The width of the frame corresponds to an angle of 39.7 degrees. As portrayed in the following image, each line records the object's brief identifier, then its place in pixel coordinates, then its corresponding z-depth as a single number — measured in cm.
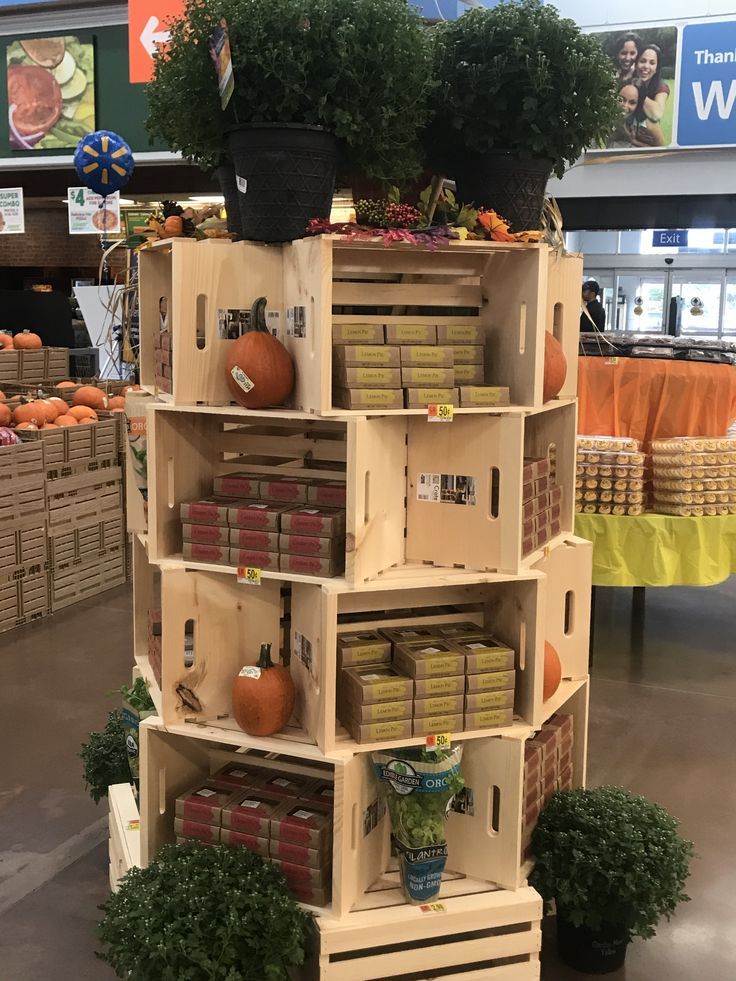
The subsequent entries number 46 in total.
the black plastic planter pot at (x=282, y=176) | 244
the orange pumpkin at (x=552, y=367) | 284
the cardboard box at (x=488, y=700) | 262
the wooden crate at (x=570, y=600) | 309
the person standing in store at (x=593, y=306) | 813
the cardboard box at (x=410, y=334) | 255
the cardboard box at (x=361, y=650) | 264
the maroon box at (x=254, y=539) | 259
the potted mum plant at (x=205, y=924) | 228
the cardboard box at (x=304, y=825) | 255
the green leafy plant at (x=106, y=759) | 338
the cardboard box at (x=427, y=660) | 256
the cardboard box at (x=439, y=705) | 257
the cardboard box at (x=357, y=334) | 250
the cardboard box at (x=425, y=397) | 252
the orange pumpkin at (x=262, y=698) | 254
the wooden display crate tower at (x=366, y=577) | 249
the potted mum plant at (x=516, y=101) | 257
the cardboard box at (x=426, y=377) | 253
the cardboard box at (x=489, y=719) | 262
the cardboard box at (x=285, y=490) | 271
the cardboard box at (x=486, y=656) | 261
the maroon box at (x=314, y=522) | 252
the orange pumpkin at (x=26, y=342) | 809
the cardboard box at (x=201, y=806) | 267
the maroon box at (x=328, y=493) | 267
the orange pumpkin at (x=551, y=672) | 292
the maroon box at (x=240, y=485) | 277
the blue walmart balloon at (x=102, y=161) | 624
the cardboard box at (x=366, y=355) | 247
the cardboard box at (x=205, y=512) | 263
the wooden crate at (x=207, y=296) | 256
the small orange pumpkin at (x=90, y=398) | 709
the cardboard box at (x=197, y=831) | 267
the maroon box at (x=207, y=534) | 264
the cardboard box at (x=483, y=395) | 256
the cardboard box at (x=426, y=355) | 253
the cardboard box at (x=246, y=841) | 262
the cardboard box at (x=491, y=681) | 262
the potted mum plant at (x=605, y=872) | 268
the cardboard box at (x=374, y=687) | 252
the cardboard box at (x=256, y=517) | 258
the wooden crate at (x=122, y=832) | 291
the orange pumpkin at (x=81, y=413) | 669
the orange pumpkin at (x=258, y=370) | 249
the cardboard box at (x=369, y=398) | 246
